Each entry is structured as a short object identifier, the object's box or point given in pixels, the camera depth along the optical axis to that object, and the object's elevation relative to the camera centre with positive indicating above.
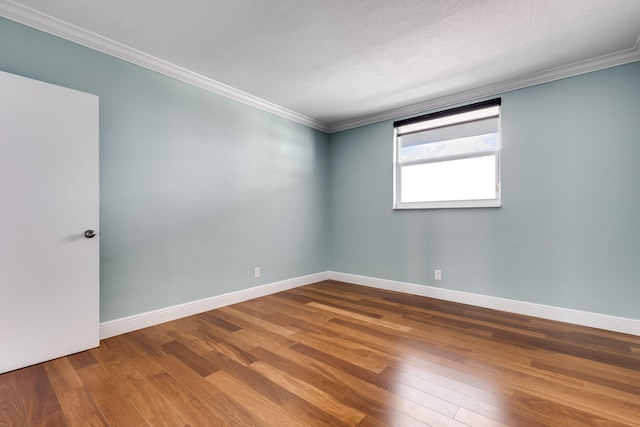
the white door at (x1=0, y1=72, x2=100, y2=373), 1.89 -0.10
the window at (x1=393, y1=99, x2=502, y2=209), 3.29 +0.64
